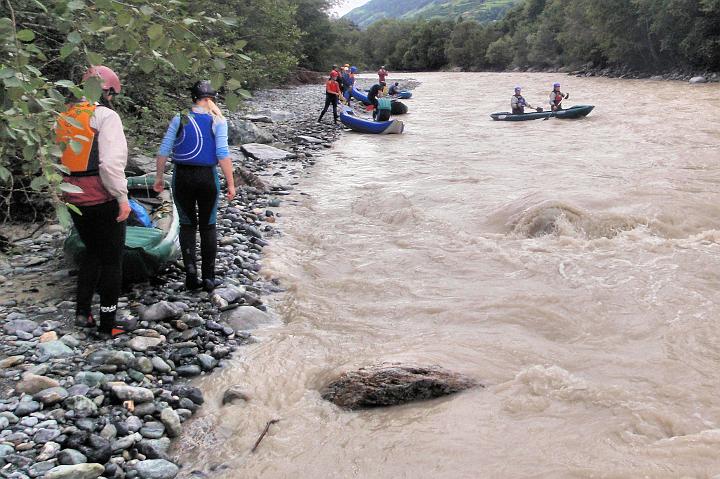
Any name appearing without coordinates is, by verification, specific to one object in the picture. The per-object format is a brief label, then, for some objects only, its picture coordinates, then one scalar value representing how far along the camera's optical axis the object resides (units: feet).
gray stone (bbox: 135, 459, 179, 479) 10.23
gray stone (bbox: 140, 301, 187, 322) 15.57
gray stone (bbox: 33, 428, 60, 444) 10.25
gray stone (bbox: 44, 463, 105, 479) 9.34
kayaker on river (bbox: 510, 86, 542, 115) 64.18
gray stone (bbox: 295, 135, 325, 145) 52.01
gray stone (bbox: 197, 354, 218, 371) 14.14
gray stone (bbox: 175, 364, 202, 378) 13.80
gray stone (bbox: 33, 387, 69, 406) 11.30
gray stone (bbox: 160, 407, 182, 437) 11.60
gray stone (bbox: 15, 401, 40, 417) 10.89
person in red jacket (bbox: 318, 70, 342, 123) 59.90
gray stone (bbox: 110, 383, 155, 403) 11.94
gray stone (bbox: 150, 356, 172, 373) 13.54
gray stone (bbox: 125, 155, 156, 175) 26.01
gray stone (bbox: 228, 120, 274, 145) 47.03
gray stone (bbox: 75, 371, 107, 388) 12.21
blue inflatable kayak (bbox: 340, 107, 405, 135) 57.41
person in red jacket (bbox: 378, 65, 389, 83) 83.10
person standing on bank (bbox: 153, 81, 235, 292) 16.14
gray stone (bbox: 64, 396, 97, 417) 11.24
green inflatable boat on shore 16.31
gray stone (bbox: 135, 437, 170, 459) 10.77
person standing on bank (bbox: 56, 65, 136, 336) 12.28
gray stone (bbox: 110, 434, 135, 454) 10.53
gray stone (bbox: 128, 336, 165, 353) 14.06
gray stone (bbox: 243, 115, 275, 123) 57.81
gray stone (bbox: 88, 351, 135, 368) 13.12
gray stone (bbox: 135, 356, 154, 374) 13.28
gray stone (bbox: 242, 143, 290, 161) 42.63
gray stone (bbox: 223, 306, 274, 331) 16.51
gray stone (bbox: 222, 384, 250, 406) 12.97
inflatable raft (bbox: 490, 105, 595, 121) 60.39
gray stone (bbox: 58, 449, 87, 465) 9.84
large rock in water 13.05
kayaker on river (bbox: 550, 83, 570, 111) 64.13
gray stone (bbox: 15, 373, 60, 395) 11.56
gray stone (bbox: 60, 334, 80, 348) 13.58
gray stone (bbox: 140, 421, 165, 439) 11.29
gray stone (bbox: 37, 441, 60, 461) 9.82
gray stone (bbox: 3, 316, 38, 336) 13.97
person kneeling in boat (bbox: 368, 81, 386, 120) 71.72
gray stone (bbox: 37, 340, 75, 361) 13.00
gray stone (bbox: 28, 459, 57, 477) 9.38
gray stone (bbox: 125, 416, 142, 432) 11.23
